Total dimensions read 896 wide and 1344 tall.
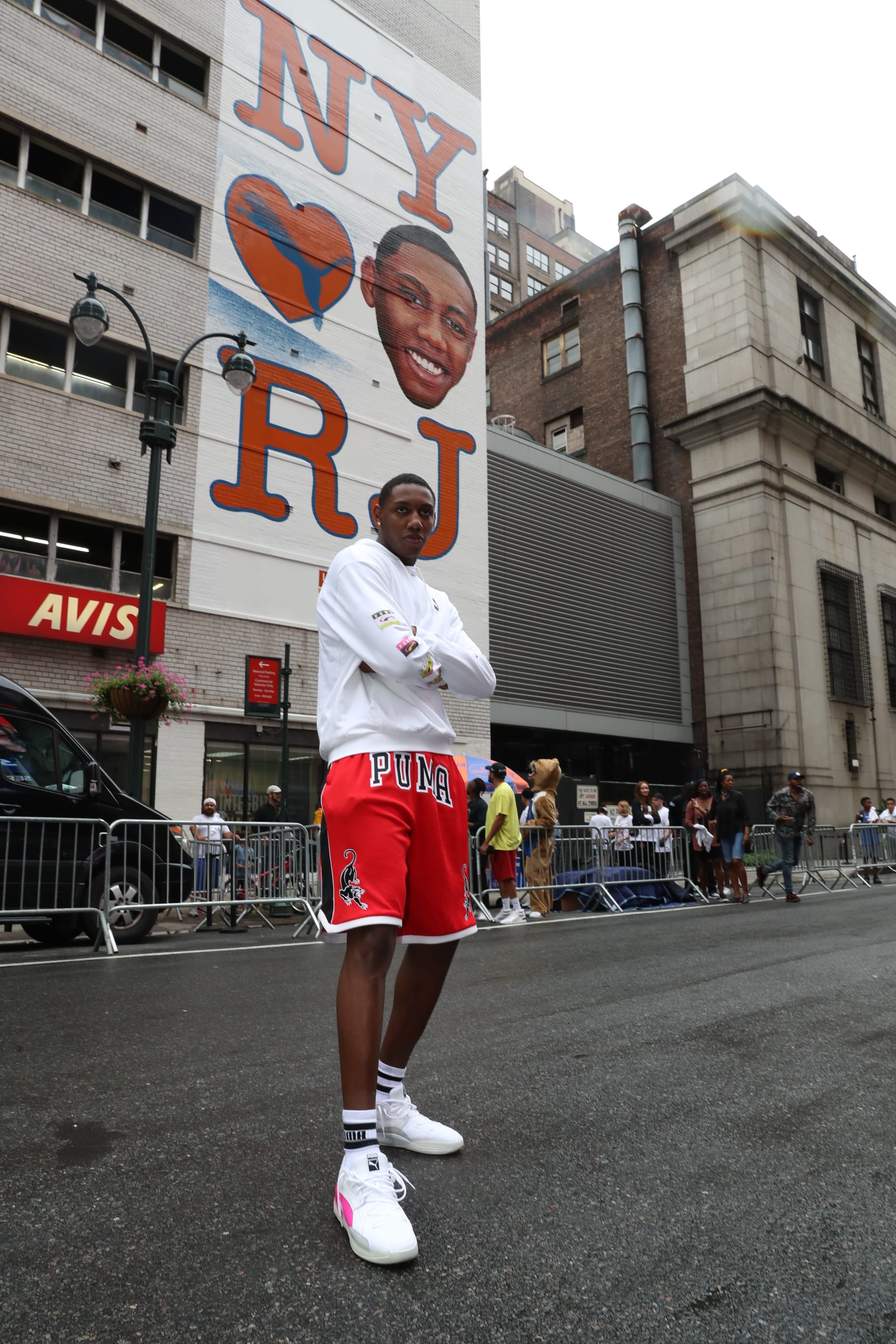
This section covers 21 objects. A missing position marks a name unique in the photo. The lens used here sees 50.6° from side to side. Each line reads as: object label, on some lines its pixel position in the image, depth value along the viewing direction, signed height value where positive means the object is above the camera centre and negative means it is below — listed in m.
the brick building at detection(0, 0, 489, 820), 17.47 +9.51
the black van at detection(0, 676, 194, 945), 8.20 +0.03
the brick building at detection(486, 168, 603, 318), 69.75 +46.05
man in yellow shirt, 11.48 +0.11
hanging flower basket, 11.91 +1.90
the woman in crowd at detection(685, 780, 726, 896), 14.82 -0.09
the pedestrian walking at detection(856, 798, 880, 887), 19.28 -0.19
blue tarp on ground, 13.16 -0.68
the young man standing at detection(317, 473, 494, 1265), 2.34 +0.09
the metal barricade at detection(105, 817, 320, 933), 8.95 -0.25
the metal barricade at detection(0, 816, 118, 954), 8.04 -0.25
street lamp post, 11.76 +5.67
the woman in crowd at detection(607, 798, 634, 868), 13.62 -0.05
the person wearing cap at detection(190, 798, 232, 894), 9.92 -0.08
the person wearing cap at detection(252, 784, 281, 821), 14.80 +0.57
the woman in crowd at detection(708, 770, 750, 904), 14.40 +0.11
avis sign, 16.33 +4.05
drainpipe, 30.94 +16.30
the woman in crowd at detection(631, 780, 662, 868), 14.09 +0.33
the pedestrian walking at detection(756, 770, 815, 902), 14.75 +0.36
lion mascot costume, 12.70 +0.05
